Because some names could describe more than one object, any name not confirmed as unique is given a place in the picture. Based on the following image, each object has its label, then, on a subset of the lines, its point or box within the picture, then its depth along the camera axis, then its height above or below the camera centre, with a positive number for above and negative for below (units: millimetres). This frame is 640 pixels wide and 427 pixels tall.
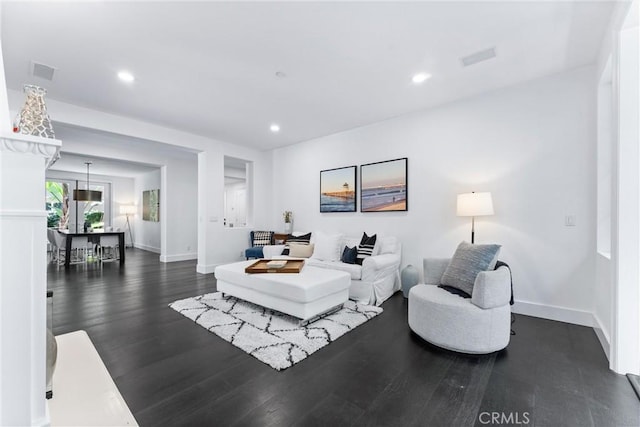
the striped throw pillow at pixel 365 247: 3943 -520
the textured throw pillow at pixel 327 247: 4246 -559
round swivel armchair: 2195 -872
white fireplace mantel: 913 -223
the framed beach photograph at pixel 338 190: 4812 +418
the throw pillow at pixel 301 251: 4566 -650
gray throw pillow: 2461 -492
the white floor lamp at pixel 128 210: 9422 +104
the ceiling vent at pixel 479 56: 2580 +1521
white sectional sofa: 3479 -754
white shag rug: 2235 -1134
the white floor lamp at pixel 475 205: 3102 +80
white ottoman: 2710 -836
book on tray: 3246 -627
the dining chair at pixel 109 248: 6383 -920
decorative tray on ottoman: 3156 -656
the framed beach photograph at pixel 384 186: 4180 +422
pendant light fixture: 6945 +465
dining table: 5997 -596
